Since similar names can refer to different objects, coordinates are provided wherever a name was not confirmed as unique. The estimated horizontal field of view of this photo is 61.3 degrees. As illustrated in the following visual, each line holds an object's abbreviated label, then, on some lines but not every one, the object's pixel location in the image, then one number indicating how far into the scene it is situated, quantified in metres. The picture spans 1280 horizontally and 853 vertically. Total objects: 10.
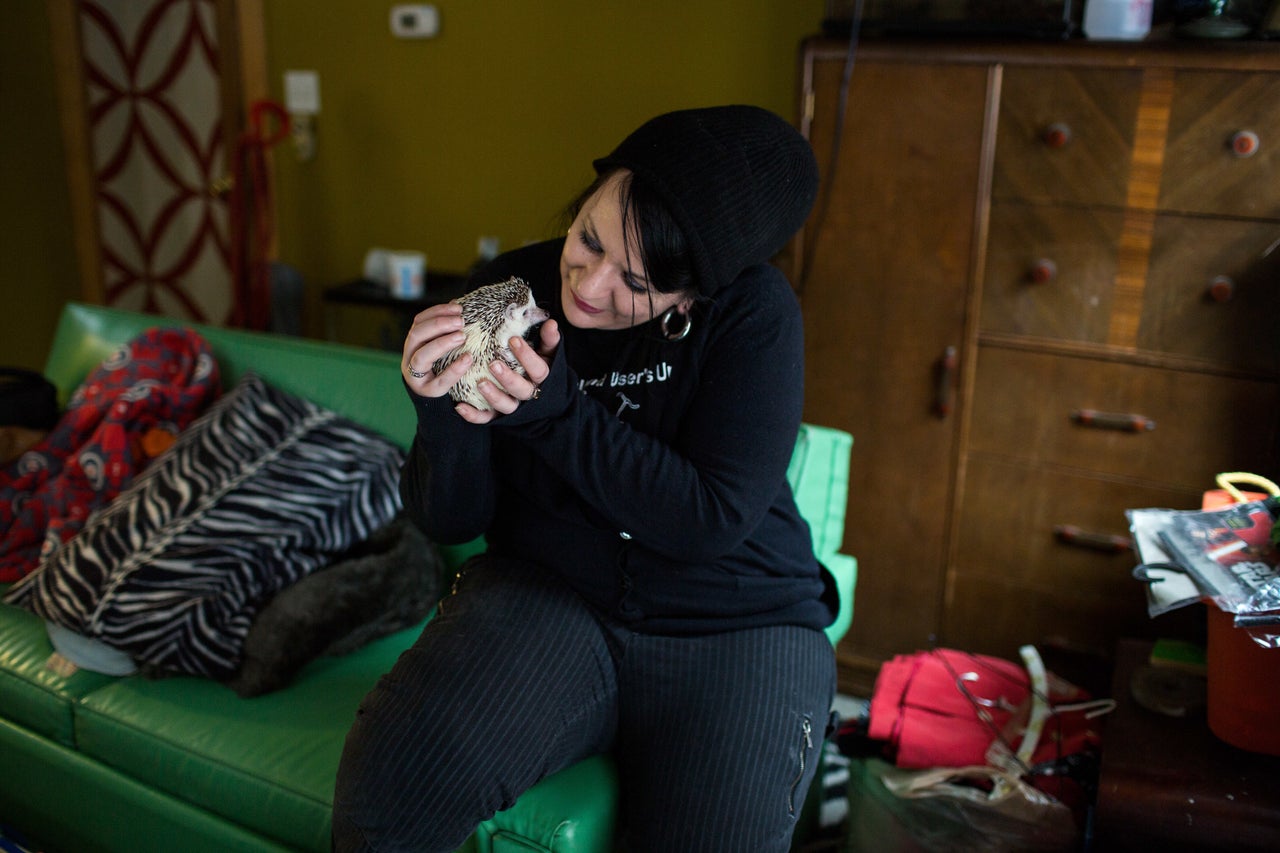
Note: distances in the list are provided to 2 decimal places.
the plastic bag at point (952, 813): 1.50
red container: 1.35
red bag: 1.63
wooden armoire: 1.90
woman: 1.18
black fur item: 1.63
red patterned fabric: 1.98
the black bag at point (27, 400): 2.12
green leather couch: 1.33
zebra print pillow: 1.66
